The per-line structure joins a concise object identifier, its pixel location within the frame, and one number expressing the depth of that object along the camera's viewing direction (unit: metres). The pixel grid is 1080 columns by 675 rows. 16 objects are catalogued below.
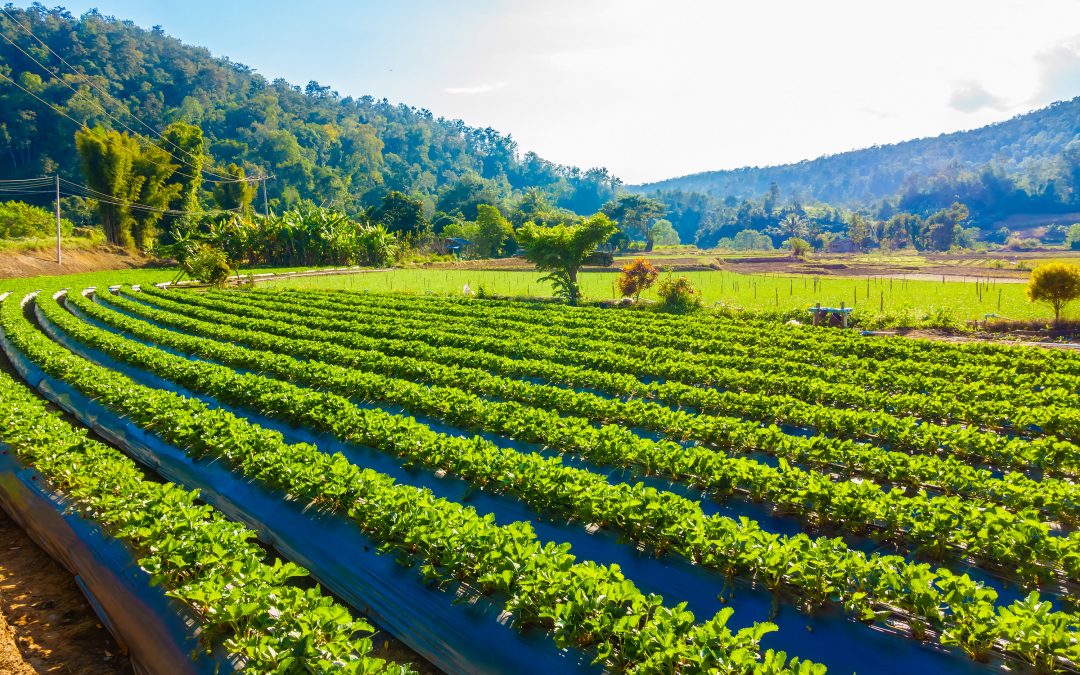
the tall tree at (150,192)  54.81
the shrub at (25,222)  54.34
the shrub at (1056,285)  17.89
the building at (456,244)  73.00
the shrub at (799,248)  69.94
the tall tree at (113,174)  50.19
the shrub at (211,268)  34.03
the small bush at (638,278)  26.56
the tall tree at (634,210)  97.25
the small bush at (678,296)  24.20
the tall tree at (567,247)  27.91
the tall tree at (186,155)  61.03
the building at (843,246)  111.48
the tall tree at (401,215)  70.06
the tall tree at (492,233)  66.88
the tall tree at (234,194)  67.12
